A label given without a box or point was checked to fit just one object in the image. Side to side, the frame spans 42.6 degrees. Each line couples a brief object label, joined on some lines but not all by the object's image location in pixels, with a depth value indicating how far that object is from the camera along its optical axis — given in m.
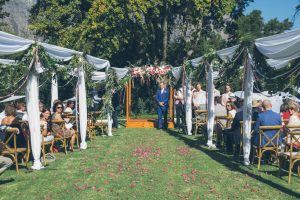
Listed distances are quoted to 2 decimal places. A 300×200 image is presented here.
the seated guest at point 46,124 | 10.21
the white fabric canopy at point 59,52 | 9.94
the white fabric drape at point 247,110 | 9.07
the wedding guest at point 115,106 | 17.82
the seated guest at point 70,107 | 13.51
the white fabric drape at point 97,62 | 13.45
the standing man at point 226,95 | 14.61
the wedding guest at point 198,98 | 15.98
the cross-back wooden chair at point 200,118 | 14.81
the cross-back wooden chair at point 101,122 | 15.32
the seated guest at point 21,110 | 11.29
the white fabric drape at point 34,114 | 8.73
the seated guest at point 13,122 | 8.89
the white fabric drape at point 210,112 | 11.81
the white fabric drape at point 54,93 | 17.33
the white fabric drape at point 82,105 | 12.02
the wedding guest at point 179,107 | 16.75
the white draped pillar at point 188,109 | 15.05
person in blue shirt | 8.77
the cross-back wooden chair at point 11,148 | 8.27
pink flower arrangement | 18.41
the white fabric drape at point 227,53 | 10.27
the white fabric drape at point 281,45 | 7.37
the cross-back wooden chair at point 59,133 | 10.84
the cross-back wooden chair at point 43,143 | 9.27
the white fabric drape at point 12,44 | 8.02
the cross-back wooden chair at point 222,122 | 11.80
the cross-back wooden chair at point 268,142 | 8.48
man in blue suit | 17.31
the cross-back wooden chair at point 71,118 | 12.63
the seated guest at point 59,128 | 10.91
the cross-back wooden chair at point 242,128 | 9.79
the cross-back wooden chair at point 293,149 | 7.44
